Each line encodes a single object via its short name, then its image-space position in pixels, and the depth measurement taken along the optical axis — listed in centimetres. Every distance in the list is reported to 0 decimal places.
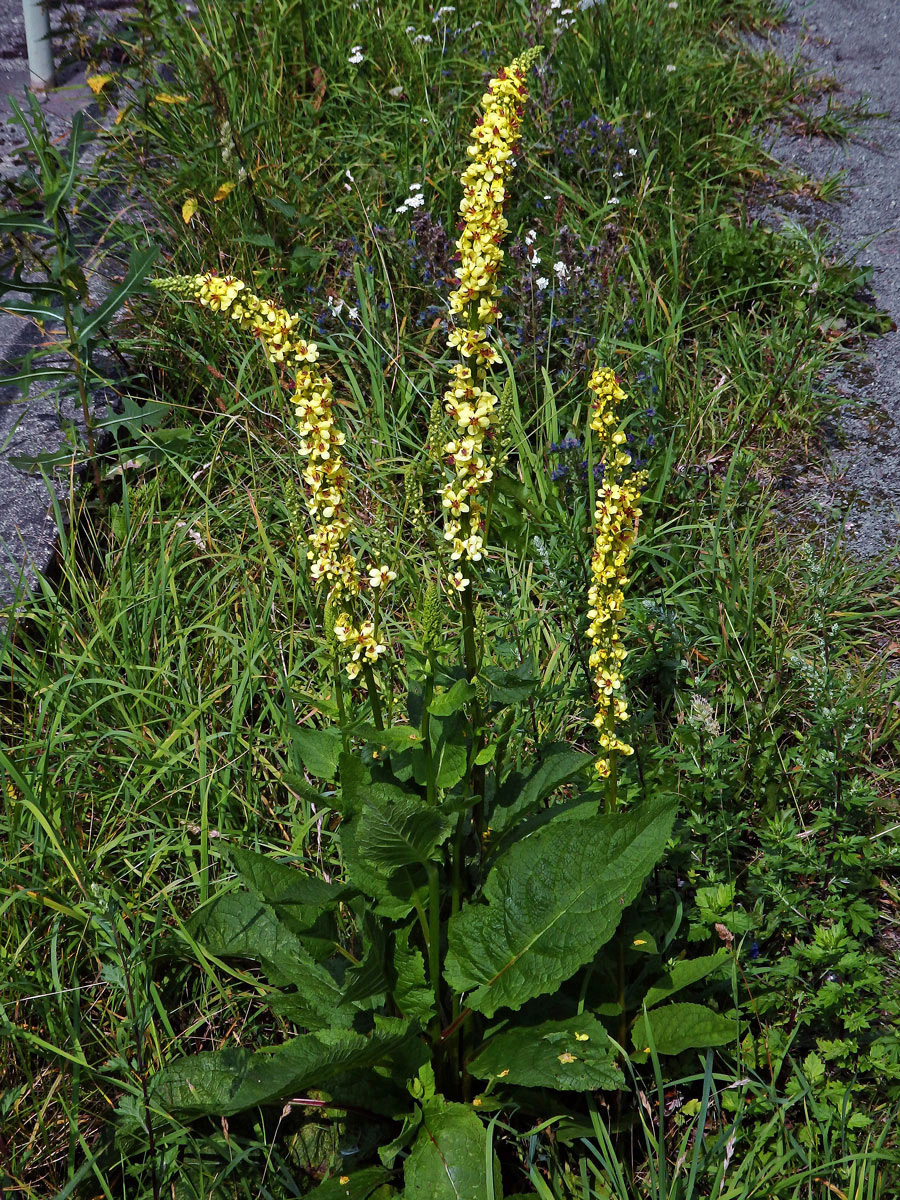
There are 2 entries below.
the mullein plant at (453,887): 170
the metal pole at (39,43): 378
